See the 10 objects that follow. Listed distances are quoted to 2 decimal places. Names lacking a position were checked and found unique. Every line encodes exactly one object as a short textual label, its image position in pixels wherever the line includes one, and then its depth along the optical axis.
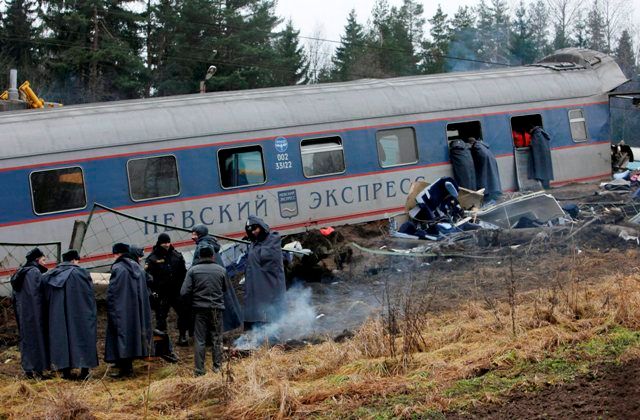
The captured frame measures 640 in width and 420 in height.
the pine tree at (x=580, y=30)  61.40
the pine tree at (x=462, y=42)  54.27
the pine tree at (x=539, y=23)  62.56
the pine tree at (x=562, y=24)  60.84
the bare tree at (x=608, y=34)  63.22
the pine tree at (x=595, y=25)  63.06
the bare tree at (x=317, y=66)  55.94
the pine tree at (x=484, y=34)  63.51
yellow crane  18.88
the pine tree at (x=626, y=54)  62.91
